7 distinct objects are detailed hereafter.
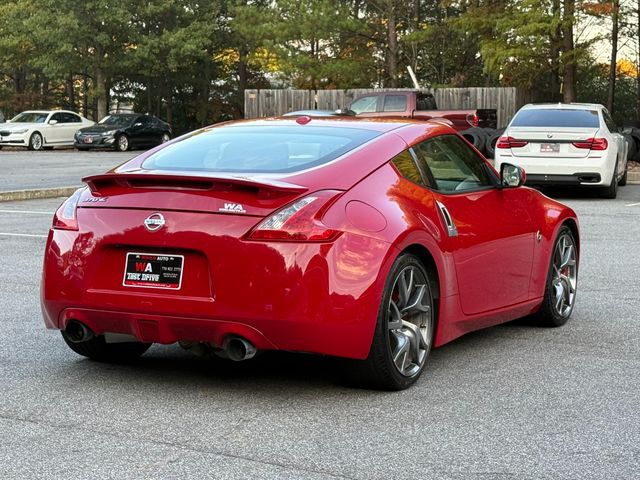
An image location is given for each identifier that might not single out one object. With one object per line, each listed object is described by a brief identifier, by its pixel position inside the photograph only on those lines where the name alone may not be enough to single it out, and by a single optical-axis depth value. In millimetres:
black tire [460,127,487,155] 28547
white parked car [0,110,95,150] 43744
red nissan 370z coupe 5586
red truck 31453
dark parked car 43438
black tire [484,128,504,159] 28266
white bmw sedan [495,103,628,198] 18750
